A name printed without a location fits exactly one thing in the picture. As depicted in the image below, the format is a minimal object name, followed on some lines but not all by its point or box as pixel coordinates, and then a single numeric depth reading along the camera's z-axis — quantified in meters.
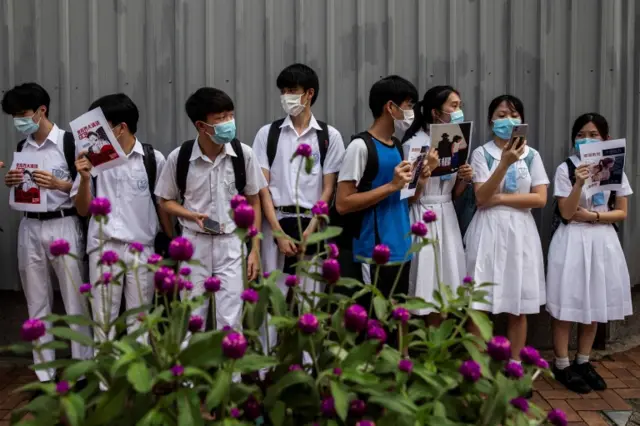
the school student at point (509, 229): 4.04
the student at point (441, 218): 3.93
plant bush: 1.62
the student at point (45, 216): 3.91
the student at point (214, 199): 3.65
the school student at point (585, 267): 4.17
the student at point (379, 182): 3.63
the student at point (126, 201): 3.83
